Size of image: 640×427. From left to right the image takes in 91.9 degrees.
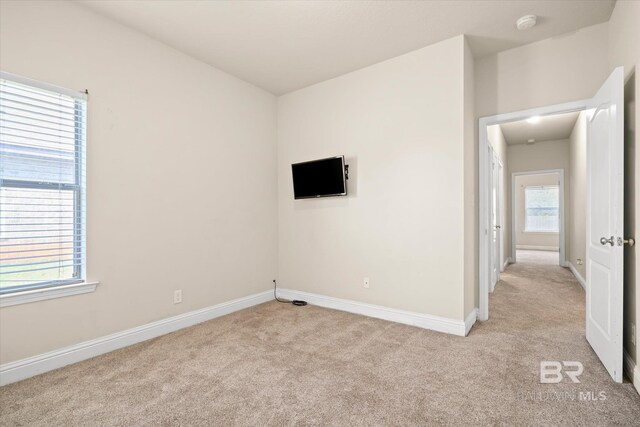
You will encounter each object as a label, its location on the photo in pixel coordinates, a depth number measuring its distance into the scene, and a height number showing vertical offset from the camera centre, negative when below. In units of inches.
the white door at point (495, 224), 185.5 -6.5
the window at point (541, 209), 384.2 +7.4
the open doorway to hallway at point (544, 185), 219.9 +30.3
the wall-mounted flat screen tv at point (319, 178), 144.3 +17.6
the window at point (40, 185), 84.8 +8.3
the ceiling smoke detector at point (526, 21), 102.8 +65.2
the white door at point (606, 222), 81.7 -2.1
